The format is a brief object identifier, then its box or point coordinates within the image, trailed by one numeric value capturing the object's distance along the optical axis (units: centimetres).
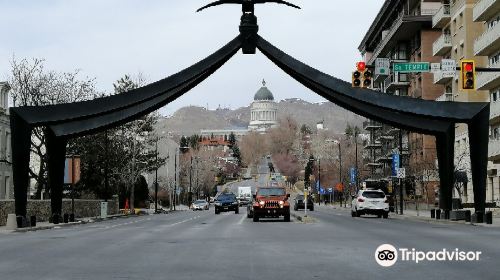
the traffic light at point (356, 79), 3017
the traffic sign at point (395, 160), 6502
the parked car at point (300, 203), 7289
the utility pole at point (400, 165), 5488
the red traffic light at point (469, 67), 2891
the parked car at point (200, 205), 8812
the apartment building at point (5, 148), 6009
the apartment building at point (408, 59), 7838
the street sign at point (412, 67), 3130
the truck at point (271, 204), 3866
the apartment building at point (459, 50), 6283
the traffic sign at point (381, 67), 3203
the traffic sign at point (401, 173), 5132
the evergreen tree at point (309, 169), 17148
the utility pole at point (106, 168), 5828
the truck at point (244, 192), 11081
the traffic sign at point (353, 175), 9552
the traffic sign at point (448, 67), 3028
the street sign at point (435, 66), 3095
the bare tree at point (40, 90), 6253
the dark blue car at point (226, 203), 6450
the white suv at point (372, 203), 4706
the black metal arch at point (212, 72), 3391
